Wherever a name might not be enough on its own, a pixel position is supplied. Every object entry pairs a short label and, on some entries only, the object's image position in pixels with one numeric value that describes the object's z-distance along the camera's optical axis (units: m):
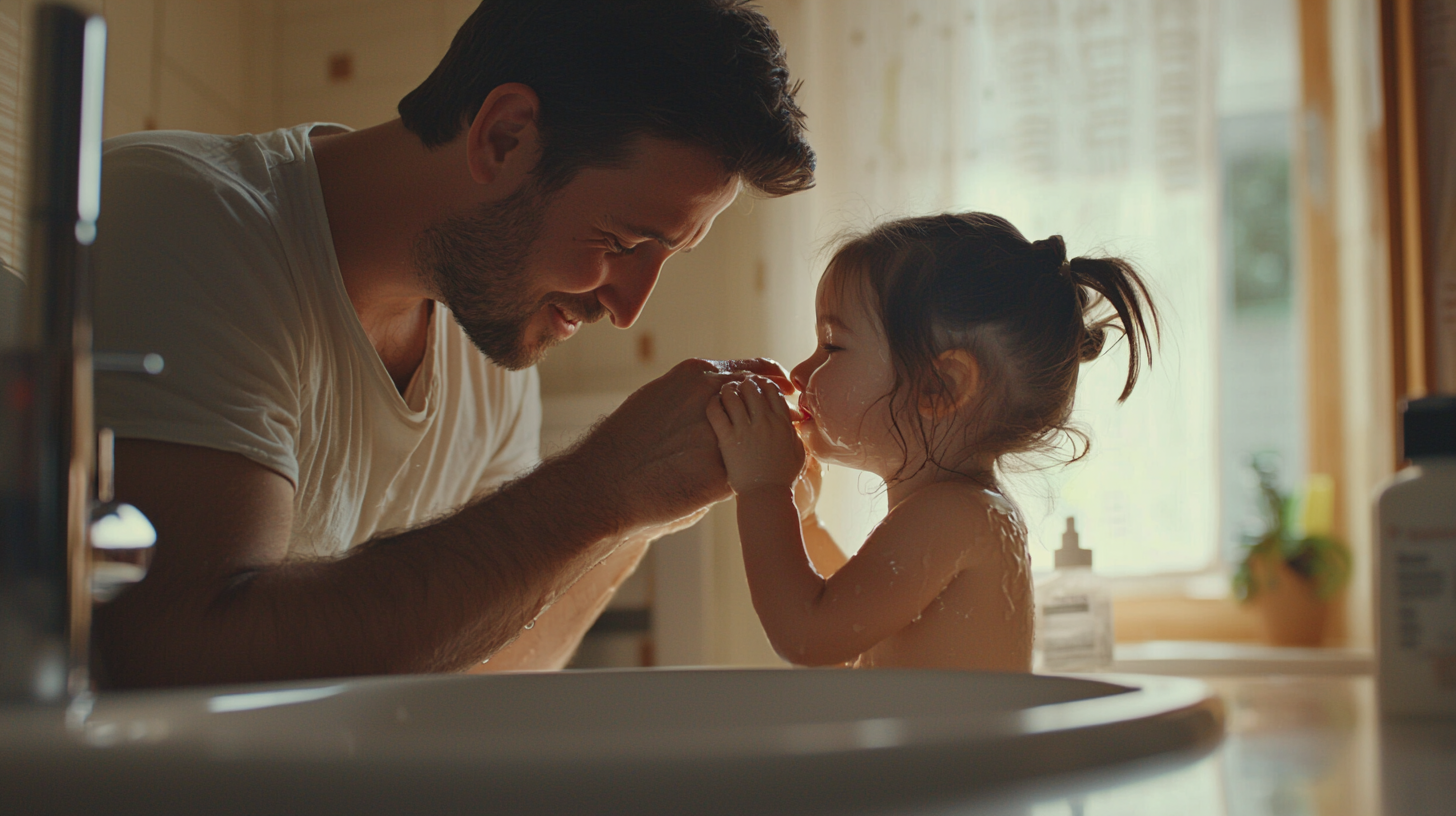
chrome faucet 0.43
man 0.78
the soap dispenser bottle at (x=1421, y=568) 0.62
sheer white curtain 1.85
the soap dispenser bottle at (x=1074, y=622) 1.12
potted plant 1.78
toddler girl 0.89
